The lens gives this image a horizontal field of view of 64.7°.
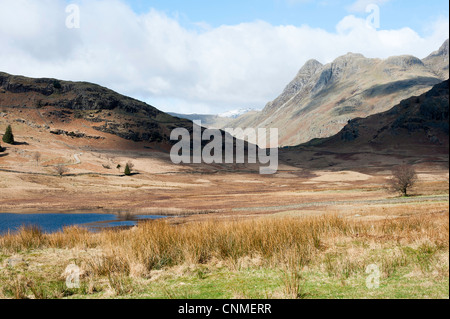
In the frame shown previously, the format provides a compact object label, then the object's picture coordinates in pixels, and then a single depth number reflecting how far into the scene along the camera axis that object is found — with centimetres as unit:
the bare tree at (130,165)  11206
